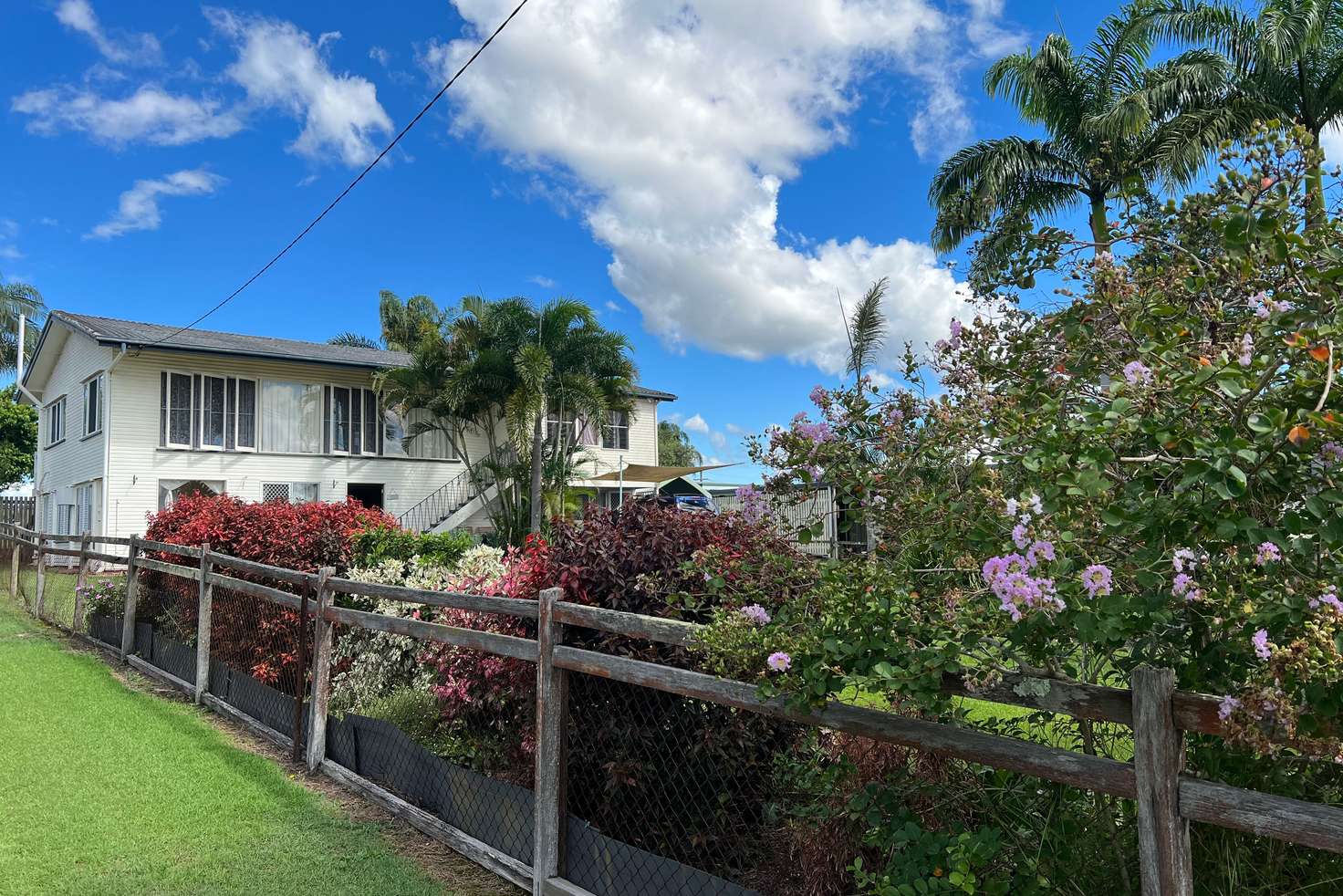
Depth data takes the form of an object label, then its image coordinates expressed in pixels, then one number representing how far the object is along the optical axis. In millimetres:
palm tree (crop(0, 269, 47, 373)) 45562
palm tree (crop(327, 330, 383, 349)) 46219
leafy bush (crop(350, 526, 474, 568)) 8469
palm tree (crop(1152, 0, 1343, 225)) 18766
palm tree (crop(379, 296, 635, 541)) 22469
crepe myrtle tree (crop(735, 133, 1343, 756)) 1700
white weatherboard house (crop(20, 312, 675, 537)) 21547
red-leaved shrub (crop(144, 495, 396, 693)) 7582
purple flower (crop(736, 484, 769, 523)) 3172
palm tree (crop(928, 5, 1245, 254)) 20219
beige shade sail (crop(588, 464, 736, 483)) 26834
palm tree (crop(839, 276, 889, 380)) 20703
